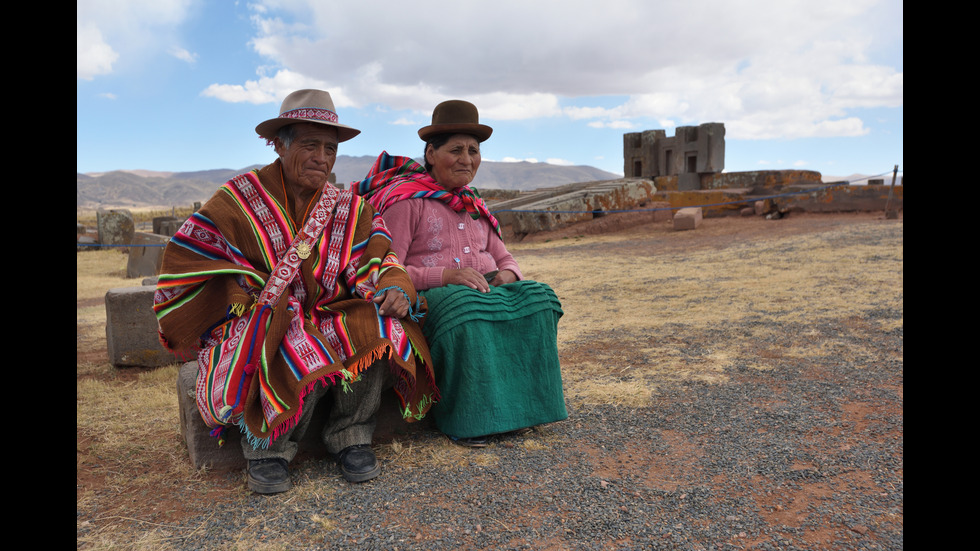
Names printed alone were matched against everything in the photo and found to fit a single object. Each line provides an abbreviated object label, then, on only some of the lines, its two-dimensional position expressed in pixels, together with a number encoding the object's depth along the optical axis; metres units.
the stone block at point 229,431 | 2.91
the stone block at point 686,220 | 14.13
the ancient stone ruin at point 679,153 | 23.12
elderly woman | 3.09
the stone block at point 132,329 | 4.88
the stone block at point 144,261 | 12.18
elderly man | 2.67
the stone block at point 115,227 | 15.87
